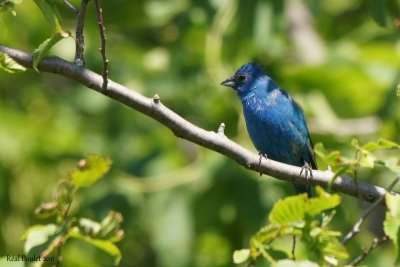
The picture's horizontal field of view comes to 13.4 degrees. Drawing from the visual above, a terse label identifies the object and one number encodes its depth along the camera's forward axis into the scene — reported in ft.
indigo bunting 37.83
